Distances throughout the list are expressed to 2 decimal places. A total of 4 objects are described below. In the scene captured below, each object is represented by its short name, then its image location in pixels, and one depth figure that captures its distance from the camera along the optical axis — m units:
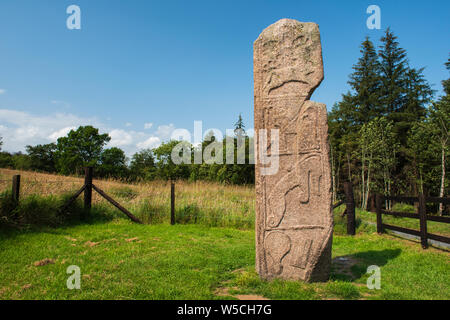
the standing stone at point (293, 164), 4.25
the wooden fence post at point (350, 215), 8.49
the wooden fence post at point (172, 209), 9.25
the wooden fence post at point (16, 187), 7.60
